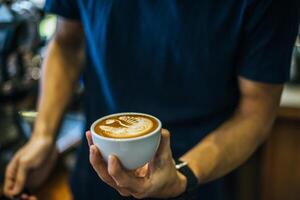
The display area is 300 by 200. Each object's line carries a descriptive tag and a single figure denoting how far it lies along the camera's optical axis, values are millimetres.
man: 687
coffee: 404
